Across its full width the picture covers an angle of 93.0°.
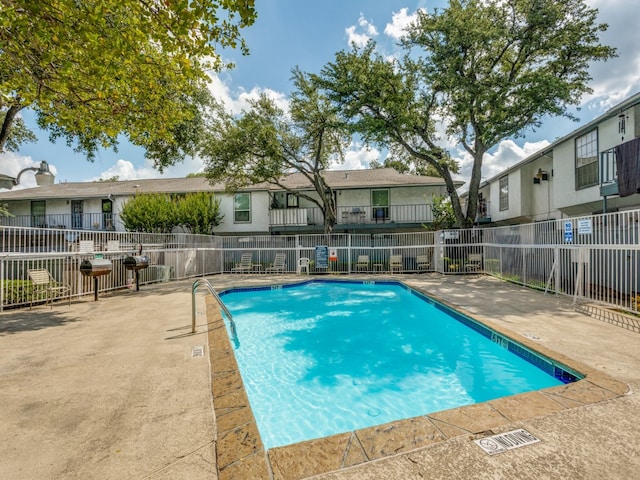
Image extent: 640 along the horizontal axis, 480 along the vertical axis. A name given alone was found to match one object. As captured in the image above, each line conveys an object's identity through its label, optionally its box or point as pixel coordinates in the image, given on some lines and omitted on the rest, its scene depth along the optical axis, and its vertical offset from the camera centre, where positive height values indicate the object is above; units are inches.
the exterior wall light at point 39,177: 272.7 +62.3
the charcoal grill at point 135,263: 379.9 -25.9
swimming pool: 153.6 -87.8
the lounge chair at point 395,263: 612.4 -53.6
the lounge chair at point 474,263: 551.8 -51.3
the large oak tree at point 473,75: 510.9 +297.3
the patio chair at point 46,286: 293.1 -43.7
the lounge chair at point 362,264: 627.2 -55.0
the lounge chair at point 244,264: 647.8 -52.0
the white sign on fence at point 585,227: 273.6 +5.3
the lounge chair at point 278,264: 642.5 -52.7
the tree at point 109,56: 197.3 +142.7
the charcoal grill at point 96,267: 315.9 -25.3
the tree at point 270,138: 619.8 +211.6
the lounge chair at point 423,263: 613.3 -54.3
